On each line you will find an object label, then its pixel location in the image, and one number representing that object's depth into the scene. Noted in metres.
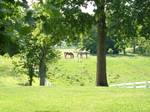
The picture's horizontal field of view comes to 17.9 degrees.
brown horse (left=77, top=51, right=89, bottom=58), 72.97
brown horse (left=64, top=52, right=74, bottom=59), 72.32
